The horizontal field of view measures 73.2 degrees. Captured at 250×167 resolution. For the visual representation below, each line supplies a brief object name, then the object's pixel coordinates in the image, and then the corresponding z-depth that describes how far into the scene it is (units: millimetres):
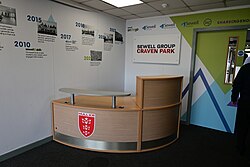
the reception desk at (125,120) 2799
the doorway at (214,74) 3655
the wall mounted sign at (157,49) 4238
